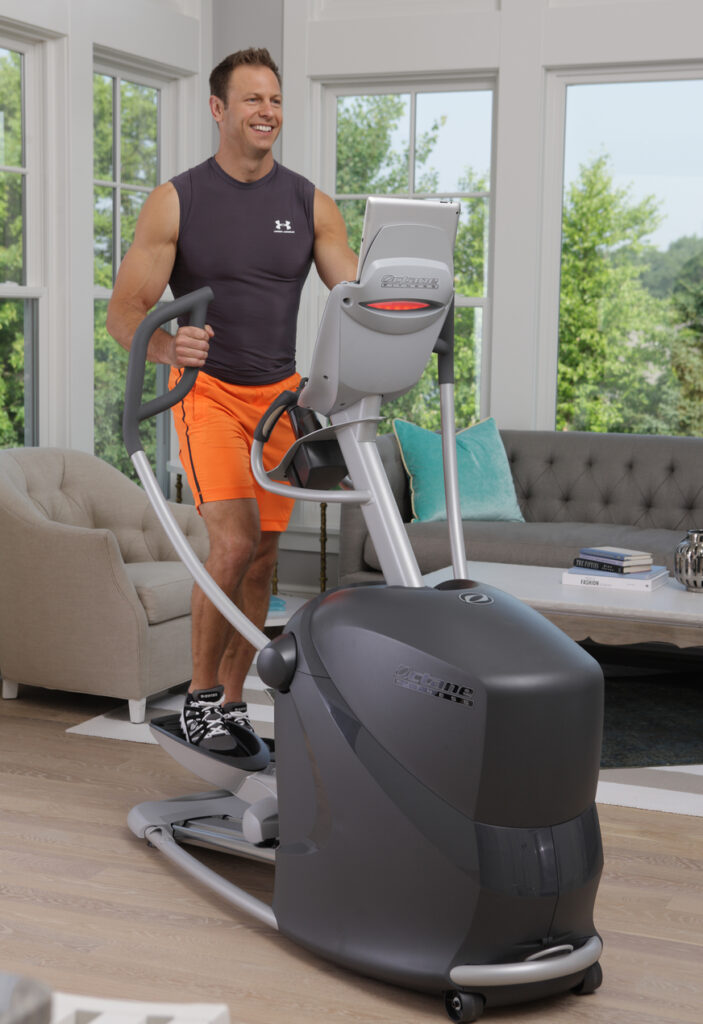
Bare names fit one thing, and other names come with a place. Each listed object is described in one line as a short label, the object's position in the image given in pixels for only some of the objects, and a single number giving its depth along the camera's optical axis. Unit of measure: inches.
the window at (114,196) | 184.7
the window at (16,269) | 167.0
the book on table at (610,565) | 142.5
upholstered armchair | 139.7
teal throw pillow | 183.0
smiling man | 104.9
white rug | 118.8
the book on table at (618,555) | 142.8
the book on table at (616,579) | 139.5
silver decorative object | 139.2
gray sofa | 171.3
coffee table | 127.8
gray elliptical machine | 74.4
